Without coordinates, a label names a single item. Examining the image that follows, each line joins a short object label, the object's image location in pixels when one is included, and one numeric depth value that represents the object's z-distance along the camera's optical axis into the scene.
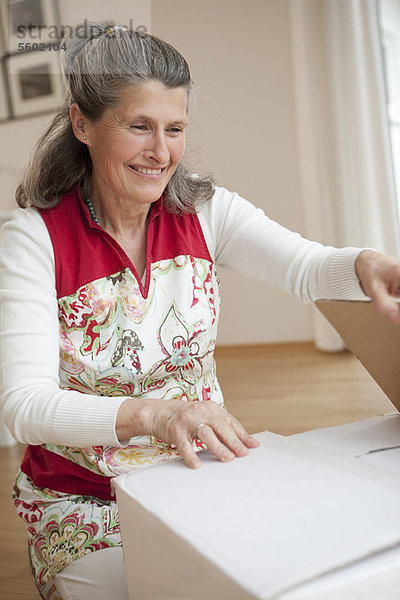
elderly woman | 1.04
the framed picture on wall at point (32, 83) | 3.97
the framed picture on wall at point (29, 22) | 3.54
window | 3.45
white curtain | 3.34
